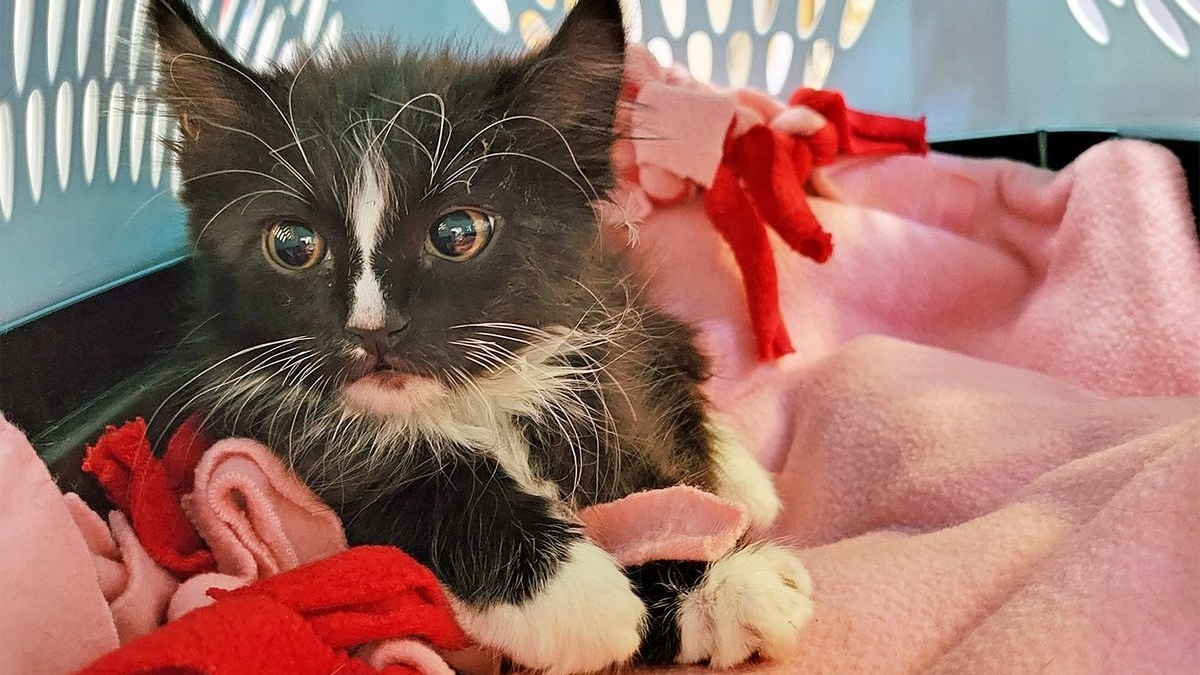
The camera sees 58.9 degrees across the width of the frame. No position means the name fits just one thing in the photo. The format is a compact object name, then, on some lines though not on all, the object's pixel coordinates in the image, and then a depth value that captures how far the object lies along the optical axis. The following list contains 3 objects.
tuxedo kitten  0.18
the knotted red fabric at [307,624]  0.15
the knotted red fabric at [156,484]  0.19
